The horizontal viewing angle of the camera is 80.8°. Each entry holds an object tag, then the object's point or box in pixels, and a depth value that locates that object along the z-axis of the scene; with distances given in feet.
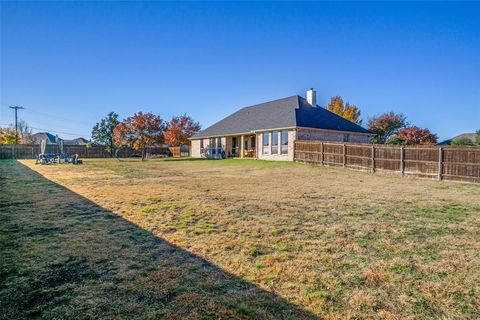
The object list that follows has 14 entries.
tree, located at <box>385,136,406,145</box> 103.45
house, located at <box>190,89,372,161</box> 75.87
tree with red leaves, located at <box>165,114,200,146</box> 134.41
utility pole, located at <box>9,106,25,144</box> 152.76
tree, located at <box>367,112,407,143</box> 123.48
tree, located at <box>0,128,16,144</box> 141.24
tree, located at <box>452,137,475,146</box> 94.94
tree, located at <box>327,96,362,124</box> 142.00
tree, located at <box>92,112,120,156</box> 130.75
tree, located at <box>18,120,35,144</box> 197.36
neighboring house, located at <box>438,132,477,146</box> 137.18
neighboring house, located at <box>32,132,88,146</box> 244.16
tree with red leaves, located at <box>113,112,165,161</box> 97.60
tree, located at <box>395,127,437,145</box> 100.99
